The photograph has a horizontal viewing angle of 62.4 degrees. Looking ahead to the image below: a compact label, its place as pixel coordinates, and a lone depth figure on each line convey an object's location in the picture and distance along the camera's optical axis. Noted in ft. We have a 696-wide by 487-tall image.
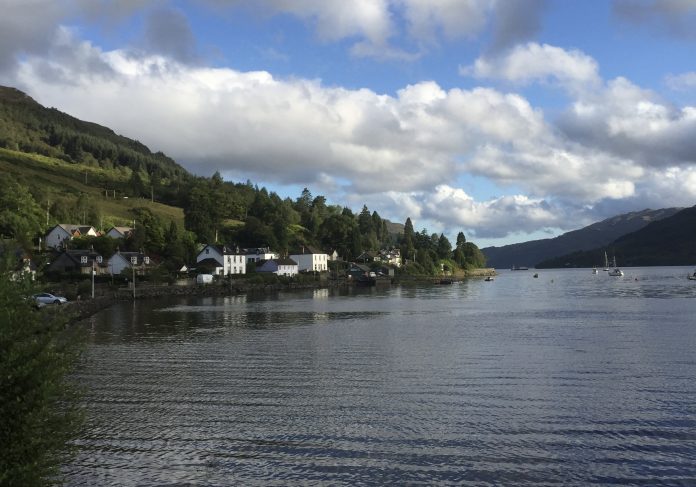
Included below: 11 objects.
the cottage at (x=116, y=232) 469.98
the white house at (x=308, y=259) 581.12
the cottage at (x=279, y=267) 504.43
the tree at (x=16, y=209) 373.81
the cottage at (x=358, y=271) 585.63
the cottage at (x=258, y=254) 526.62
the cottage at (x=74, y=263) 358.64
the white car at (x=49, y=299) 202.10
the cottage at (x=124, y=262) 387.75
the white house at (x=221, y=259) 451.53
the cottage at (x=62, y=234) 422.00
